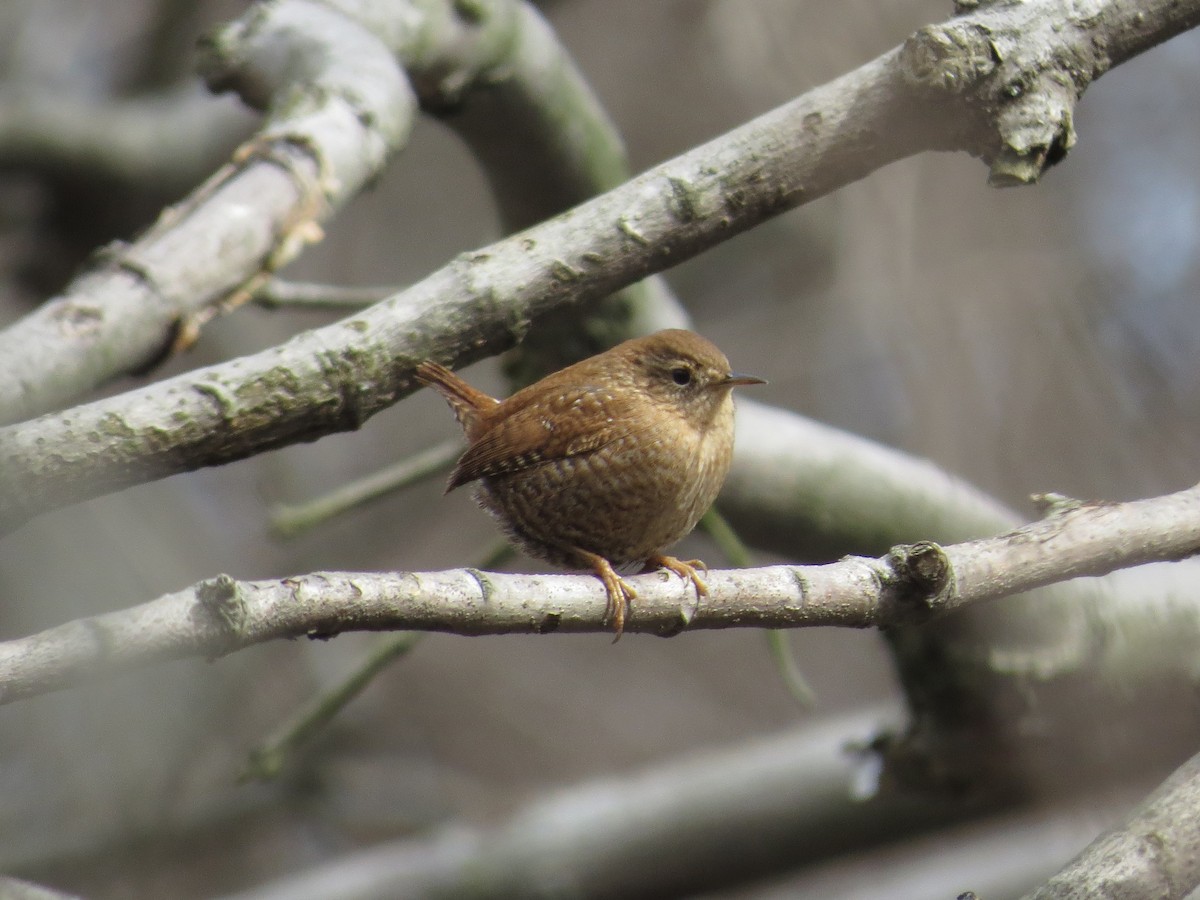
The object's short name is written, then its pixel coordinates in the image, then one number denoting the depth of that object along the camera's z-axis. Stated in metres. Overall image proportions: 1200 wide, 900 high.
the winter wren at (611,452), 4.77
